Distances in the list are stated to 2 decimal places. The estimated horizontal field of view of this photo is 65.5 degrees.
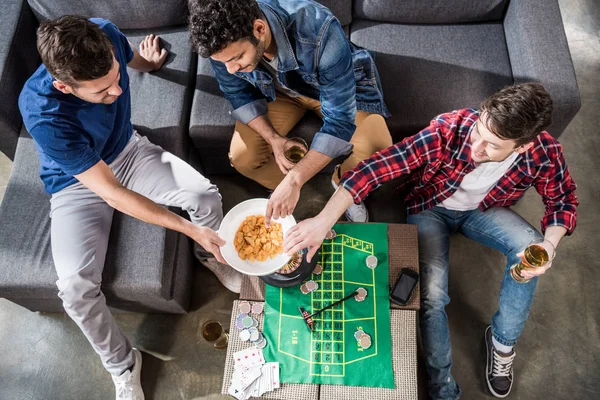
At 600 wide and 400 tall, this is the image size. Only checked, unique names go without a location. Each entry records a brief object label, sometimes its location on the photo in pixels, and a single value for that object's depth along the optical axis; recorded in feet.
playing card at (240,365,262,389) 5.38
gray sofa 6.55
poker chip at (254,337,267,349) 5.53
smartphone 5.67
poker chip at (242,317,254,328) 5.62
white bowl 5.47
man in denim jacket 4.85
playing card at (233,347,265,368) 5.47
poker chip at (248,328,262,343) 5.55
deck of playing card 5.38
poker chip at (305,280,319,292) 5.75
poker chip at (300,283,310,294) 5.75
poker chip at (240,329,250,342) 5.58
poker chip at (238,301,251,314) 5.71
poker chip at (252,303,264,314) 5.72
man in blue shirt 5.08
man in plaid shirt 5.19
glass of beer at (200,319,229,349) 6.64
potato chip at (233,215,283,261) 5.61
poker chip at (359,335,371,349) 5.50
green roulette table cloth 5.42
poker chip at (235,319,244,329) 5.64
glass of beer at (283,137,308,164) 6.63
